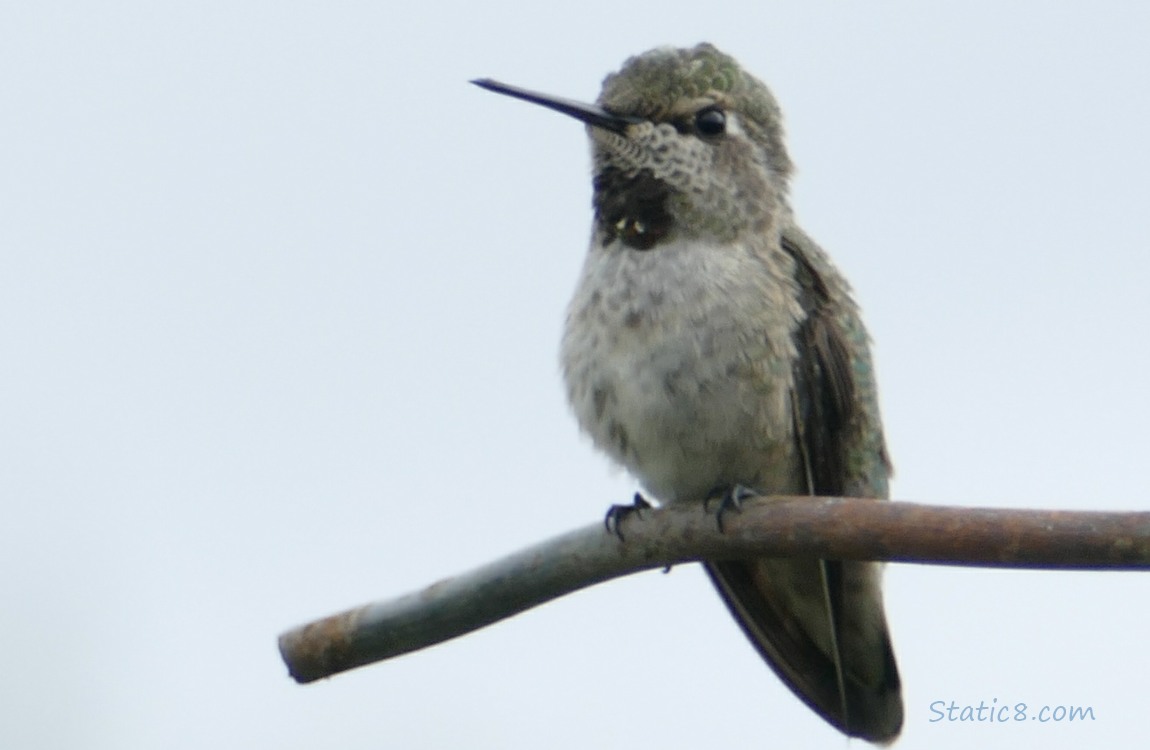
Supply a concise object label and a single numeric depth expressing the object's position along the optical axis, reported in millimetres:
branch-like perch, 4996
